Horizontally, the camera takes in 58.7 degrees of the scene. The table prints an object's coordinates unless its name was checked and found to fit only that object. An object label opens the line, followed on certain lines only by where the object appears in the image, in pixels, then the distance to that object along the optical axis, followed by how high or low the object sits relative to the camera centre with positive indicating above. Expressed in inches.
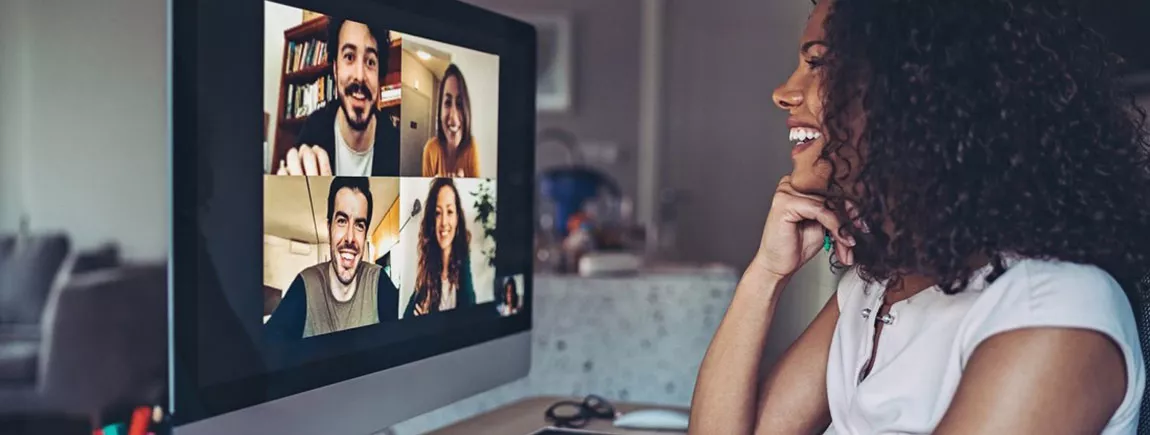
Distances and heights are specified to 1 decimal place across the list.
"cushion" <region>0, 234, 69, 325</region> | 148.5 -16.3
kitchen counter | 67.7 -10.1
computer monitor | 30.3 -1.1
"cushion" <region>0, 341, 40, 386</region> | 120.4 -23.2
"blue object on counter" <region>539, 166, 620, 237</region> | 143.8 -0.7
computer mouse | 49.6 -11.6
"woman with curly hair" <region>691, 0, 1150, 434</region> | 32.4 -0.5
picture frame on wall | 205.9 +24.2
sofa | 115.1 -20.9
